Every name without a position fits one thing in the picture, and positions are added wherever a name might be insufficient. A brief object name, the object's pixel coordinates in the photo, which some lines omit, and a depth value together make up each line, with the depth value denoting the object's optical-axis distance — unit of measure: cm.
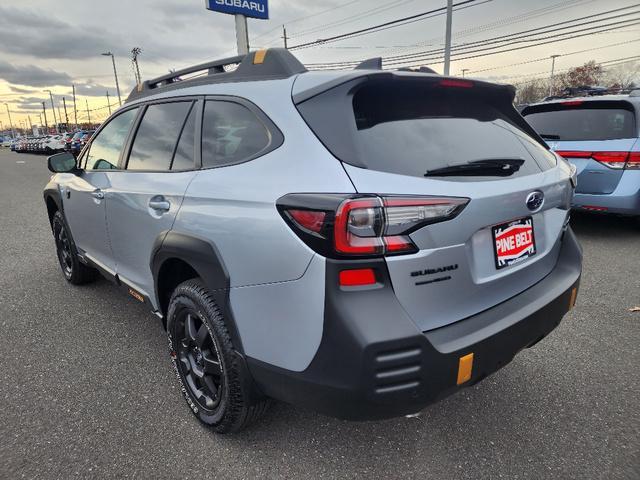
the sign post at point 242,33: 1064
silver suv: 154
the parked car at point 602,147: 513
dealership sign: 991
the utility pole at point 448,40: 1623
